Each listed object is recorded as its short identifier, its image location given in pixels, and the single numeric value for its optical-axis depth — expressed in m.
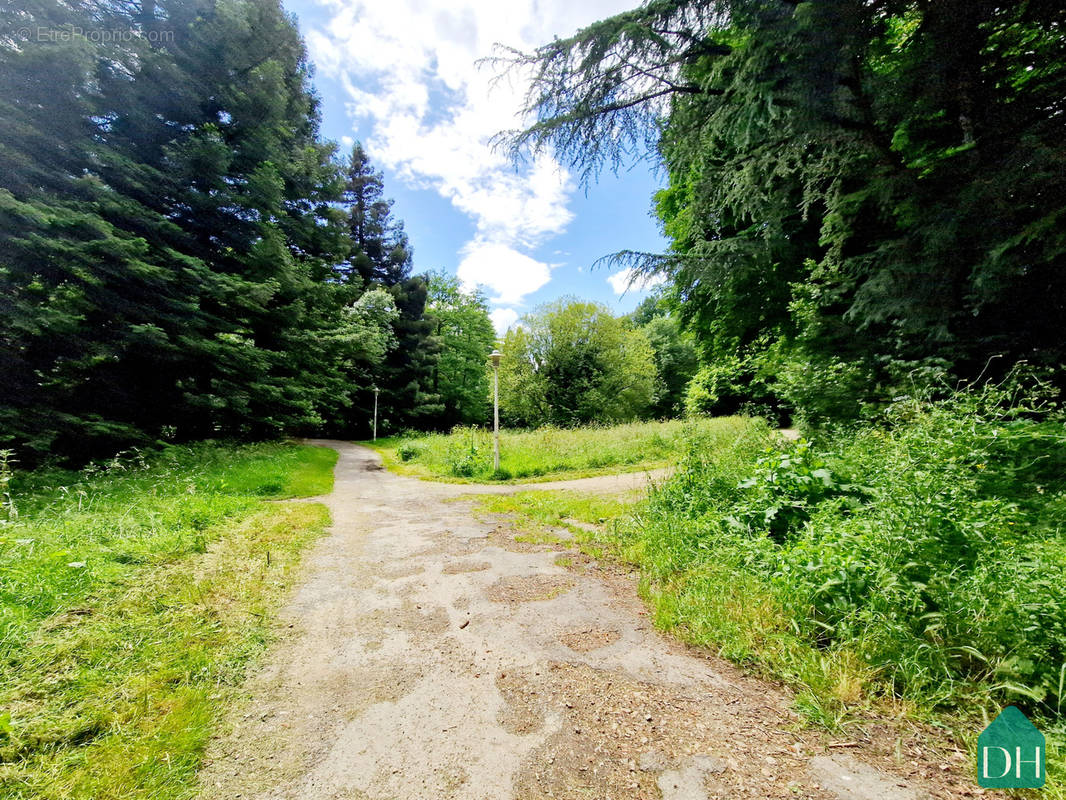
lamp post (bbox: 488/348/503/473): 9.34
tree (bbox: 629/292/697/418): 33.78
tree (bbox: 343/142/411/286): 27.20
